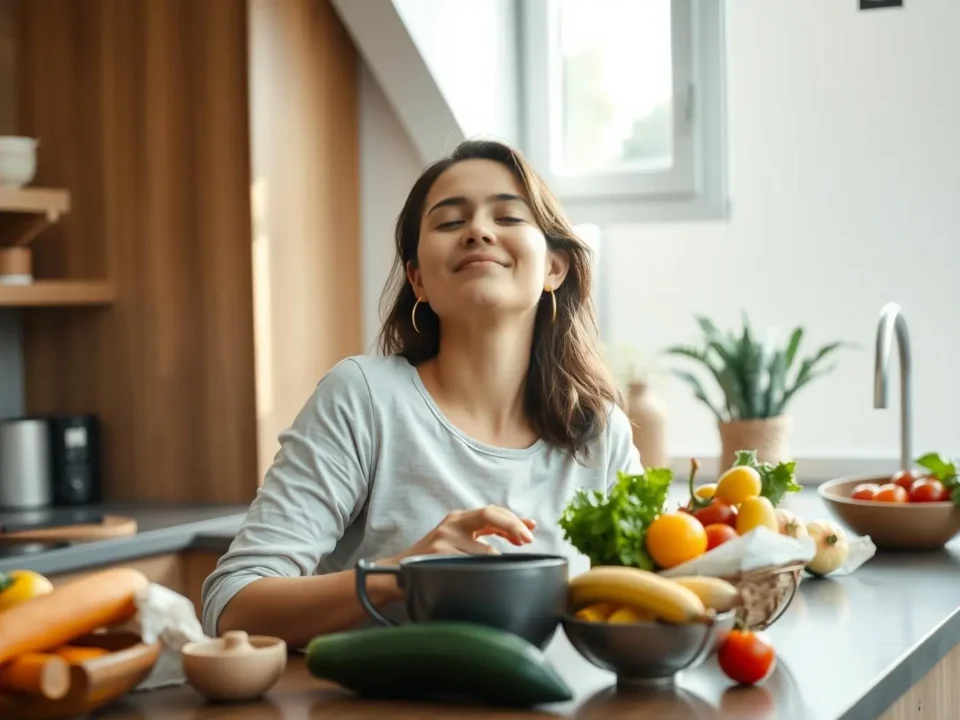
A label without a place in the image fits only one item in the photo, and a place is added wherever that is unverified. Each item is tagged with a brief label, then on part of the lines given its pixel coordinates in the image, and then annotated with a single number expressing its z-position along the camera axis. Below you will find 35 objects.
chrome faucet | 2.36
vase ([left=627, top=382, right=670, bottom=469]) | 3.21
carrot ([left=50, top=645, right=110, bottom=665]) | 1.16
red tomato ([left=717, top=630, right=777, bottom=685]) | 1.25
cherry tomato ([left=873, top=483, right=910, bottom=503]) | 2.26
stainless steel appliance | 3.09
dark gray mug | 1.21
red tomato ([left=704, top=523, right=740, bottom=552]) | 1.35
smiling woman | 1.73
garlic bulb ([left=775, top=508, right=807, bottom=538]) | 1.63
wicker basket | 1.33
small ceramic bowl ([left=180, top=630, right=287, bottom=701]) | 1.21
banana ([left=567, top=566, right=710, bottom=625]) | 1.19
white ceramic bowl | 3.08
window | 3.39
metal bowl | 1.19
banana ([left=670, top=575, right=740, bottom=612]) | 1.25
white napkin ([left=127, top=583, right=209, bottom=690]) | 1.25
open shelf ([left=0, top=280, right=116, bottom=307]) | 3.05
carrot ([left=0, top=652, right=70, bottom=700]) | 1.13
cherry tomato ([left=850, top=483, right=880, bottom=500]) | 2.31
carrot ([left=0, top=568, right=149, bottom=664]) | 1.15
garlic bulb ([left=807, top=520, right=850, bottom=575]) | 1.94
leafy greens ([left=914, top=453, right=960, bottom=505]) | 2.25
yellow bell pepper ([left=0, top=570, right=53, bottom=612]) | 1.23
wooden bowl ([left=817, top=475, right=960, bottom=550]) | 2.21
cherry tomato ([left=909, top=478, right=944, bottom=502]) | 2.25
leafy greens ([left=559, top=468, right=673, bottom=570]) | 1.32
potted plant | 3.10
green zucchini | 1.16
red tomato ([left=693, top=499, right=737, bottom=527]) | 1.43
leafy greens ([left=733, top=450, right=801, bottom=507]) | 1.71
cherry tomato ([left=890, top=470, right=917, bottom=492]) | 2.33
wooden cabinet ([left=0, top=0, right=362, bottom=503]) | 3.12
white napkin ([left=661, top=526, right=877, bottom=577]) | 1.30
